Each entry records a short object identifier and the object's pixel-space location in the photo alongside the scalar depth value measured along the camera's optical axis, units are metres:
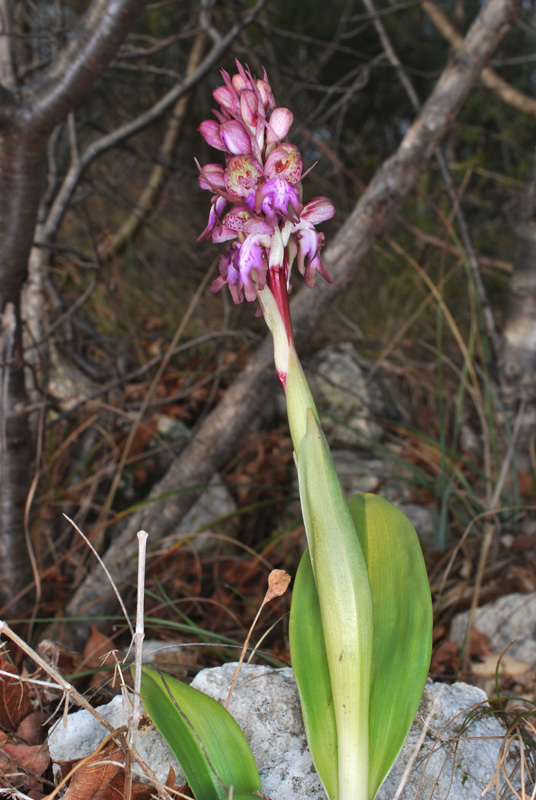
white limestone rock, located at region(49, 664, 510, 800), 0.80
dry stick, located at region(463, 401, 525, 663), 1.02
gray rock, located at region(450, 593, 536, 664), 1.02
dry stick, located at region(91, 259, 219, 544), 1.16
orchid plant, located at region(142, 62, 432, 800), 0.77
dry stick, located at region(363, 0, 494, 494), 1.29
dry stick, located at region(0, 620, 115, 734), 0.74
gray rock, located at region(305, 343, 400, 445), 1.62
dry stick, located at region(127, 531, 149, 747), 0.74
